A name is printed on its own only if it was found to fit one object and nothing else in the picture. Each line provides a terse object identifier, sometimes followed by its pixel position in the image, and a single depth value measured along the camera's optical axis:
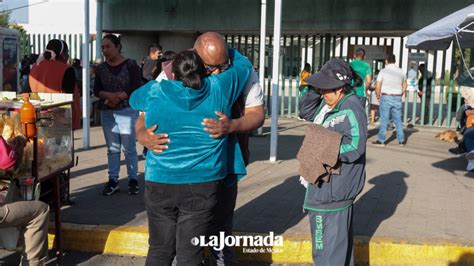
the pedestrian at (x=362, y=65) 11.09
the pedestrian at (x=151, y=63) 8.55
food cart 4.20
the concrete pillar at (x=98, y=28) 13.06
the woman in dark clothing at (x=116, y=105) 6.09
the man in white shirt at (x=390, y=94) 10.39
